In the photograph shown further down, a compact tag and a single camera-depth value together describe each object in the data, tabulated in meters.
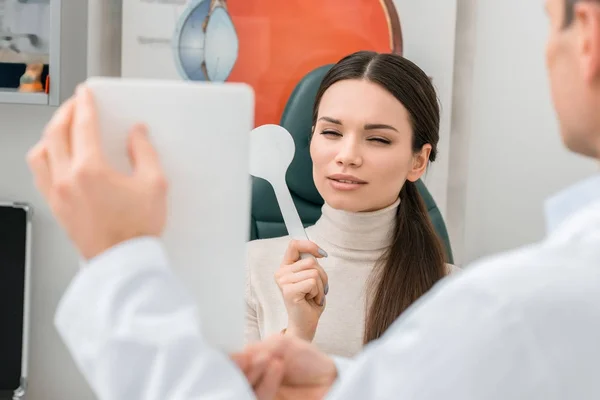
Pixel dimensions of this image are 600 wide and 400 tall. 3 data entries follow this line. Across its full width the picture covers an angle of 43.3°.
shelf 1.66
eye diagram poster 1.80
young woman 1.25
